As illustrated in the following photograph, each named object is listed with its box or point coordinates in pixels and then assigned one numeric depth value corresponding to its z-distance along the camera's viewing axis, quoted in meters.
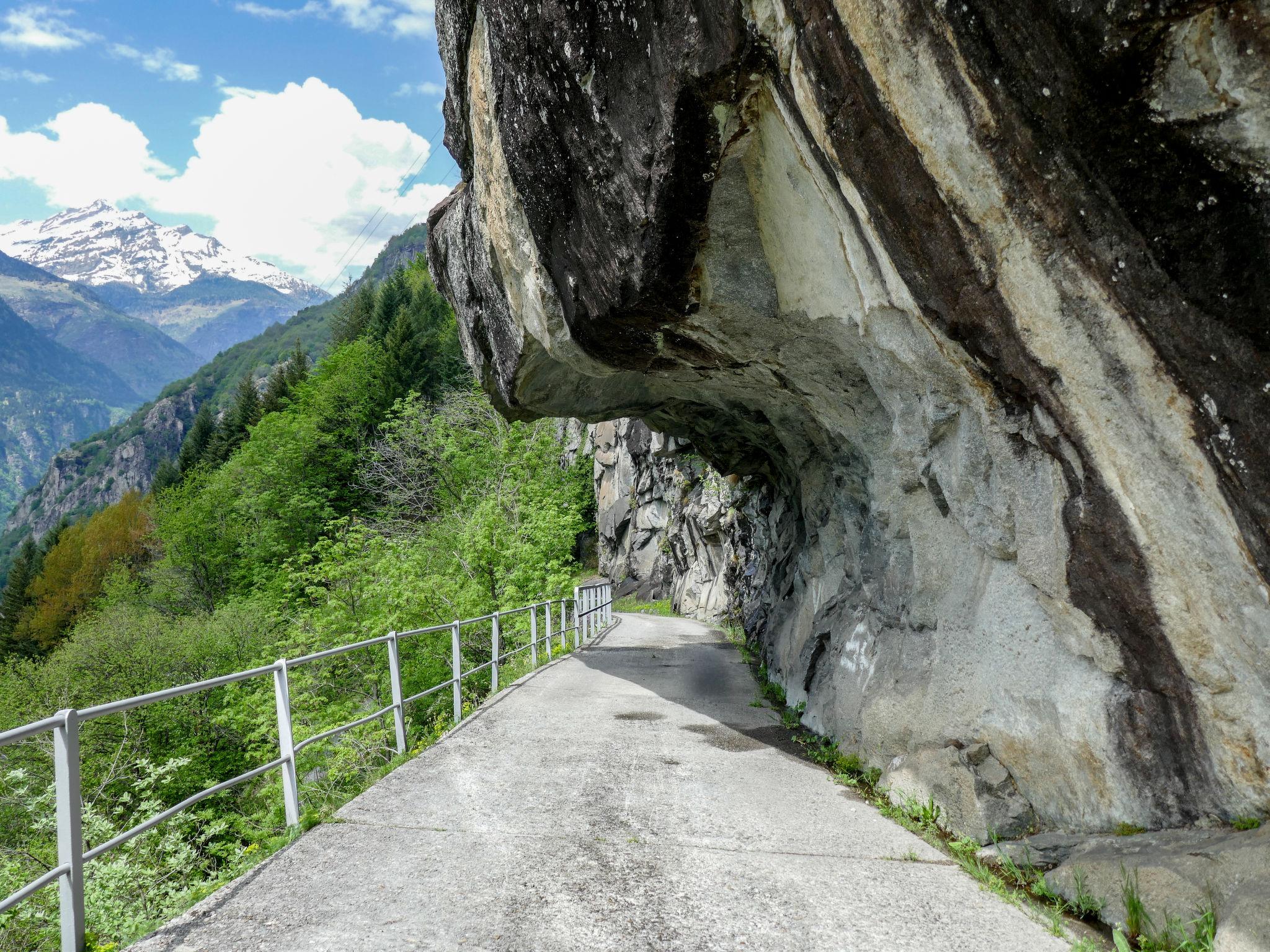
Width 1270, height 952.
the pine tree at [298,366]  50.62
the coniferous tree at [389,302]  50.09
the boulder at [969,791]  4.68
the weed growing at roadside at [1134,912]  3.41
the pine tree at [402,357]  40.84
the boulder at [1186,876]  3.04
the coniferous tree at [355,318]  53.91
